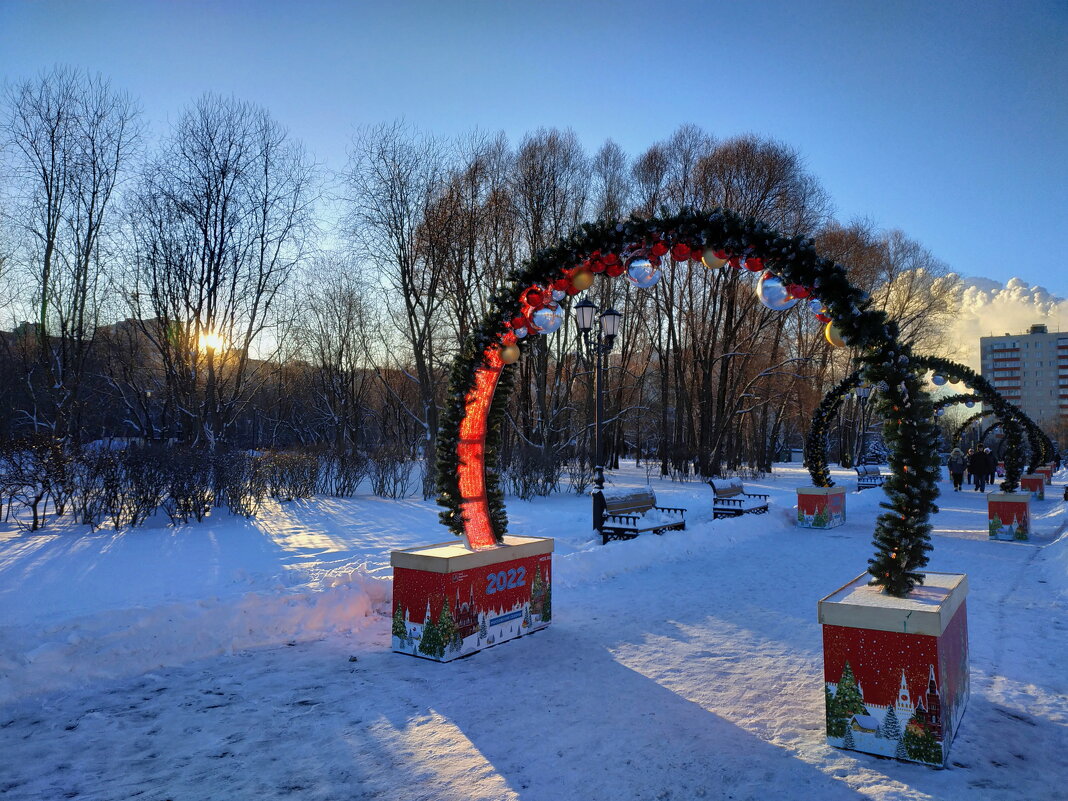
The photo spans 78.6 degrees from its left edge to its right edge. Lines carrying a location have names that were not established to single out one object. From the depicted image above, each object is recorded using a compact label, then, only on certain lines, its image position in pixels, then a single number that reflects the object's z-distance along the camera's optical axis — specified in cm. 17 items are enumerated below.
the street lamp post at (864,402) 2139
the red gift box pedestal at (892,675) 370
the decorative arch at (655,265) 439
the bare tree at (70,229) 1761
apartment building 13838
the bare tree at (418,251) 1998
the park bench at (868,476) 2747
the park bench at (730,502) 1577
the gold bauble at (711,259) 517
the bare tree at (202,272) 1812
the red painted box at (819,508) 1516
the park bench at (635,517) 1195
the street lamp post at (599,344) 1138
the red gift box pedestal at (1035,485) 2233
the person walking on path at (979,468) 2500
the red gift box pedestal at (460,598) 555
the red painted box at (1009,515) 1362
